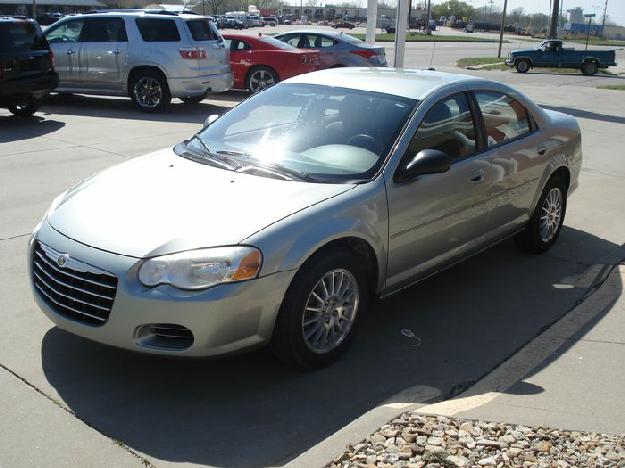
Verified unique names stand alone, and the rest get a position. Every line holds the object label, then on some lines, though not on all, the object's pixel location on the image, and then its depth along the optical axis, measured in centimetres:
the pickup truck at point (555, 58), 3272
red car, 1652
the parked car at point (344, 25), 9452
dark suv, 1214
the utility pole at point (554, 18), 4634
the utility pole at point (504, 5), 4033
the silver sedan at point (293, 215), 368
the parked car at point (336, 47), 1752
